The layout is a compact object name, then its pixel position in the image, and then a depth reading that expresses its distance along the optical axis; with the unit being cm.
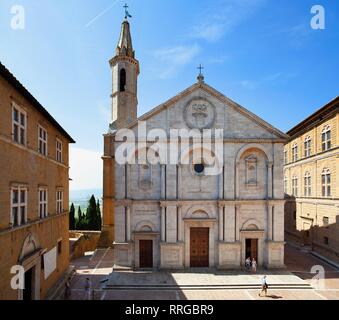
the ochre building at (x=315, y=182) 2695
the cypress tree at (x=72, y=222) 4209
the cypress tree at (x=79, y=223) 4238
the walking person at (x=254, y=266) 2358
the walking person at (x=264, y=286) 1934
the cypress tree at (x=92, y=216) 4169
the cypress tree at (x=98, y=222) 4203
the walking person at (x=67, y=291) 1877
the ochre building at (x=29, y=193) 1230
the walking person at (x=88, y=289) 1883
